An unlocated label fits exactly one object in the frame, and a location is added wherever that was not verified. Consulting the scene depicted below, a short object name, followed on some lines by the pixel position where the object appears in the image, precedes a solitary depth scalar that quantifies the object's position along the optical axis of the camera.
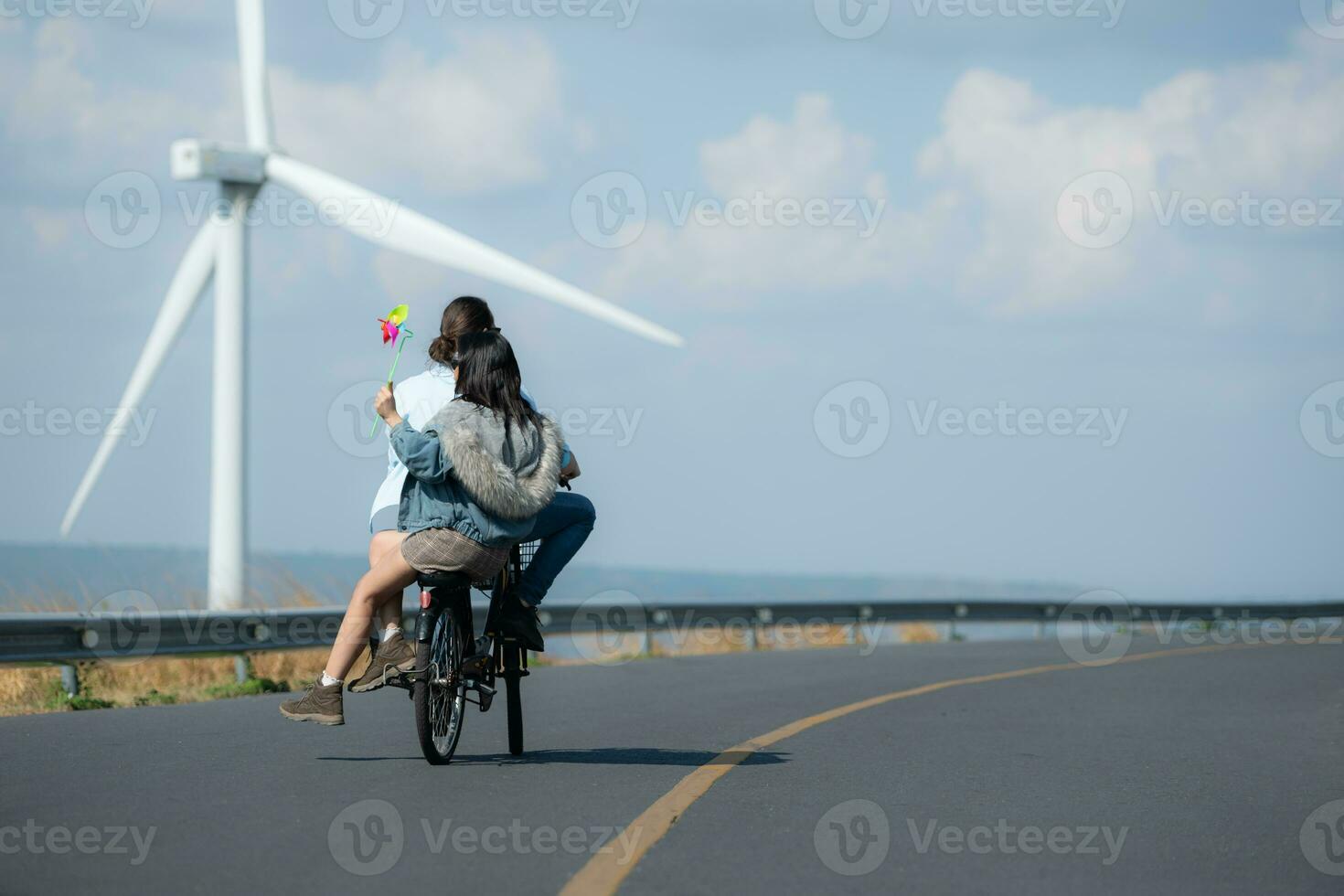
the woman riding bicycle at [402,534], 16.42
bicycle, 15.77
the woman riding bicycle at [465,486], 15.75
